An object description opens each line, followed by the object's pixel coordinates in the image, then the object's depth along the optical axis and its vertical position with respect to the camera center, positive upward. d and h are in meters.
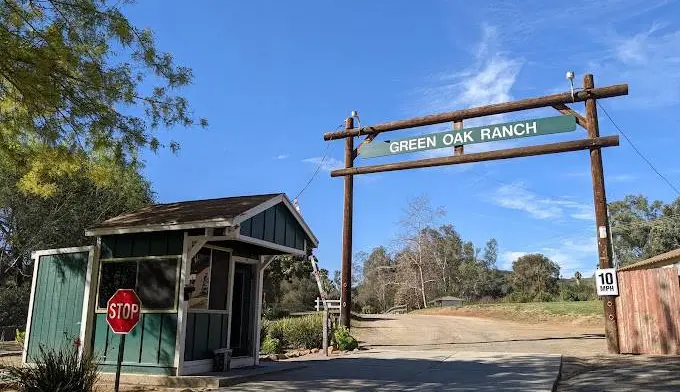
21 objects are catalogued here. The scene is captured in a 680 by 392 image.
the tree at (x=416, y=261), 55.75 +4.42
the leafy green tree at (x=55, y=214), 25.59 +4.03
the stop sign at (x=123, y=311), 7.36 -0.12
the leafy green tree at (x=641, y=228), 58.53 +8.79
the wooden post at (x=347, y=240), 17.91 +2.06
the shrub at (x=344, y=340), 16.12 -1.02
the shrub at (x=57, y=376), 7.05 -0.94
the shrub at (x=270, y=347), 15.62 -1.20
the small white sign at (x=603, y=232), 14.03 +1.84
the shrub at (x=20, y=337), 15.11 -1.00
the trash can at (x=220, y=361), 10.84 -1.11
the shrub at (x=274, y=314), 27.09 -0.50
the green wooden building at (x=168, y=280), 10.12 +0.42
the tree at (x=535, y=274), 62.58 +3.82
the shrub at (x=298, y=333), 17.03 -0.88
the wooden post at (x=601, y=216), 13.48 +2.26
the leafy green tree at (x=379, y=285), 61.62 +2.23
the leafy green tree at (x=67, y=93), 9.29 +3.72
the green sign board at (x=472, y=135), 15.38 +4.97
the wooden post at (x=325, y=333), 14.96 -0.77
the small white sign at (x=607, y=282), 13.41 +0.60
